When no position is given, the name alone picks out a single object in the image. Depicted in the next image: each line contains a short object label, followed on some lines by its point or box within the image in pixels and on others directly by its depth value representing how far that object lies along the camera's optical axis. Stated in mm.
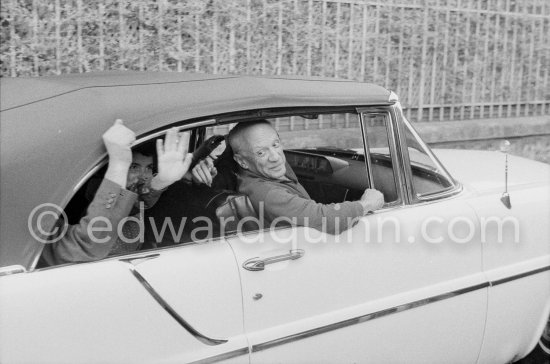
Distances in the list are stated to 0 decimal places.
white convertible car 2039
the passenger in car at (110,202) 2131
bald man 2633
